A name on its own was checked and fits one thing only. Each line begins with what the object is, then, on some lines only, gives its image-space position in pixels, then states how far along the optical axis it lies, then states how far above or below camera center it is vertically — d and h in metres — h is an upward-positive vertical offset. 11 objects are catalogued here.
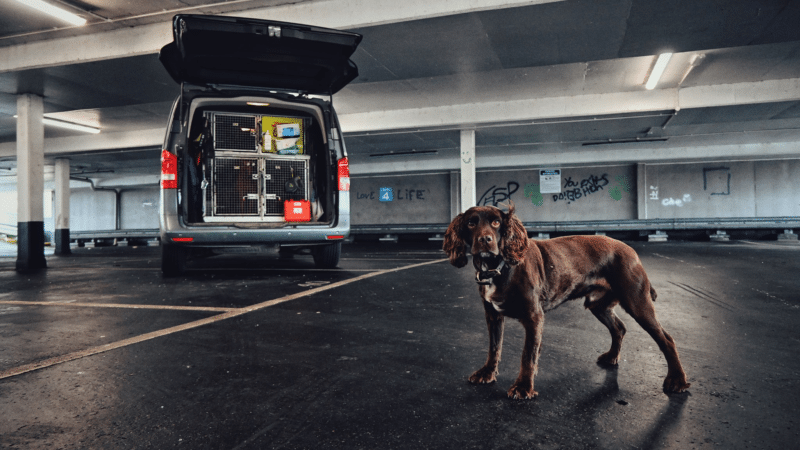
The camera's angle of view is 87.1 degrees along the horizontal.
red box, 5.70 +0.22
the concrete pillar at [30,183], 9.09 +1.04
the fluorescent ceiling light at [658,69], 9.03 +3.57
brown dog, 1.83 -0.25
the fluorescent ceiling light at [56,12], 6.59 +3.54
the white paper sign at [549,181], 23.05 +2.33
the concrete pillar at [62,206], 16.17 +0.93
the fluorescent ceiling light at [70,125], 13.41 +3.48
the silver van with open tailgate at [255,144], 4.83 +1.13
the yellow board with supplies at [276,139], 5.98 +1.25
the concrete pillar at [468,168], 14.23 +1.96
